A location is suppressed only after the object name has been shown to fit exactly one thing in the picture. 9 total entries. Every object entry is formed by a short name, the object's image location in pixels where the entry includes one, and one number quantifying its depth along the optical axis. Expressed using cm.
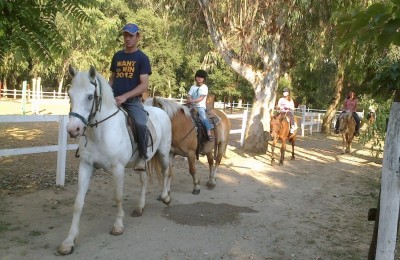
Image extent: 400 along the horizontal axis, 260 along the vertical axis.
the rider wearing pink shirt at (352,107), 1577
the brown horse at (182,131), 701
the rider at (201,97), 793
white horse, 414
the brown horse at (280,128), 1193
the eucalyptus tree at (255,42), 1180
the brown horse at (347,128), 1530
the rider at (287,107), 1277
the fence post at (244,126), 1490
